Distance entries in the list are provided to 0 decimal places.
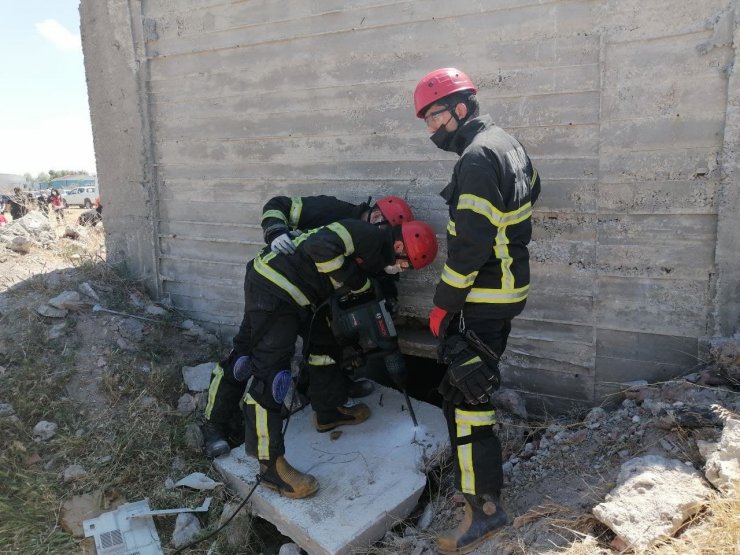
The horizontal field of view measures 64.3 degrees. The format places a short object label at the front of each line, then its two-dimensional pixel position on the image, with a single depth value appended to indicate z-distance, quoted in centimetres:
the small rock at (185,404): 438
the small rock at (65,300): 506
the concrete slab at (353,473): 316
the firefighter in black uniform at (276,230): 372
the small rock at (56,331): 480
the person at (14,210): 1357
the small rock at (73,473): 372
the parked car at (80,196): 3150
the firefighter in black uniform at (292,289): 338
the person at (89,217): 1224
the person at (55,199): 1949
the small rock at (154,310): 530
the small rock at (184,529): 342
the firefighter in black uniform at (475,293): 270
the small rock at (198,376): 459
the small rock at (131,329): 495
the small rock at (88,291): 529
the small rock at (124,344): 481
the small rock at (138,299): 538
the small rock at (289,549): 320
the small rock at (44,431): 402
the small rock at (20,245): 648
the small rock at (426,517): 323
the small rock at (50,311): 499
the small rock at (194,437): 405
